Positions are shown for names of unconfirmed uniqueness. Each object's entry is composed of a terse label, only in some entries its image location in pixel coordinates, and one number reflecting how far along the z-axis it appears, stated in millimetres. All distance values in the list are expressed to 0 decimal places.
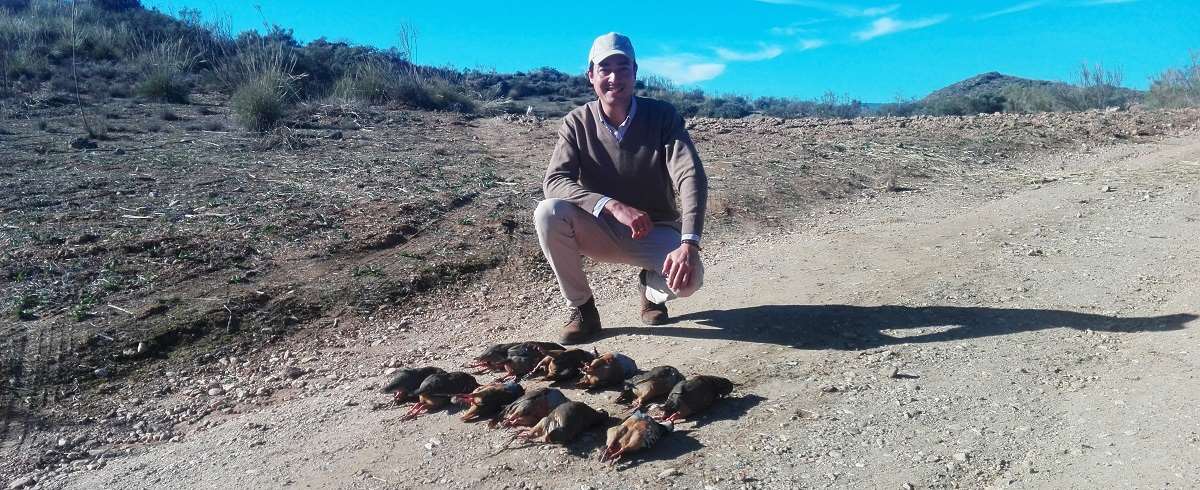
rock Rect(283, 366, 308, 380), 4859
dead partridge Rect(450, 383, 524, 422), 3904
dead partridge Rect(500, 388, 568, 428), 3738
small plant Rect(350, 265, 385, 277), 6297
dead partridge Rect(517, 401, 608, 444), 3547
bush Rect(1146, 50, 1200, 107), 20750
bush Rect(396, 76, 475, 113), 15328
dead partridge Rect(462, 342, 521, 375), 4527
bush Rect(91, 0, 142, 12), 23942
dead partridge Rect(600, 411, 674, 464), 3408
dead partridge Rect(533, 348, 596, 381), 4305
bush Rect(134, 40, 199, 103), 14062
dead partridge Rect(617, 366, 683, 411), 3893
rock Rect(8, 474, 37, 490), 3703
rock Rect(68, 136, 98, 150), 9797
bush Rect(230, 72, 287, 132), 11289
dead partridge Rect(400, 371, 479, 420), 4043
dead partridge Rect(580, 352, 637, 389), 4141
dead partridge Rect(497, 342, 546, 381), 4434
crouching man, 4719
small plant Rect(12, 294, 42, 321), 5285
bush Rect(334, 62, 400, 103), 14954
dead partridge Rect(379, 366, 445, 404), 4184
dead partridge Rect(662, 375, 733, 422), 3693
